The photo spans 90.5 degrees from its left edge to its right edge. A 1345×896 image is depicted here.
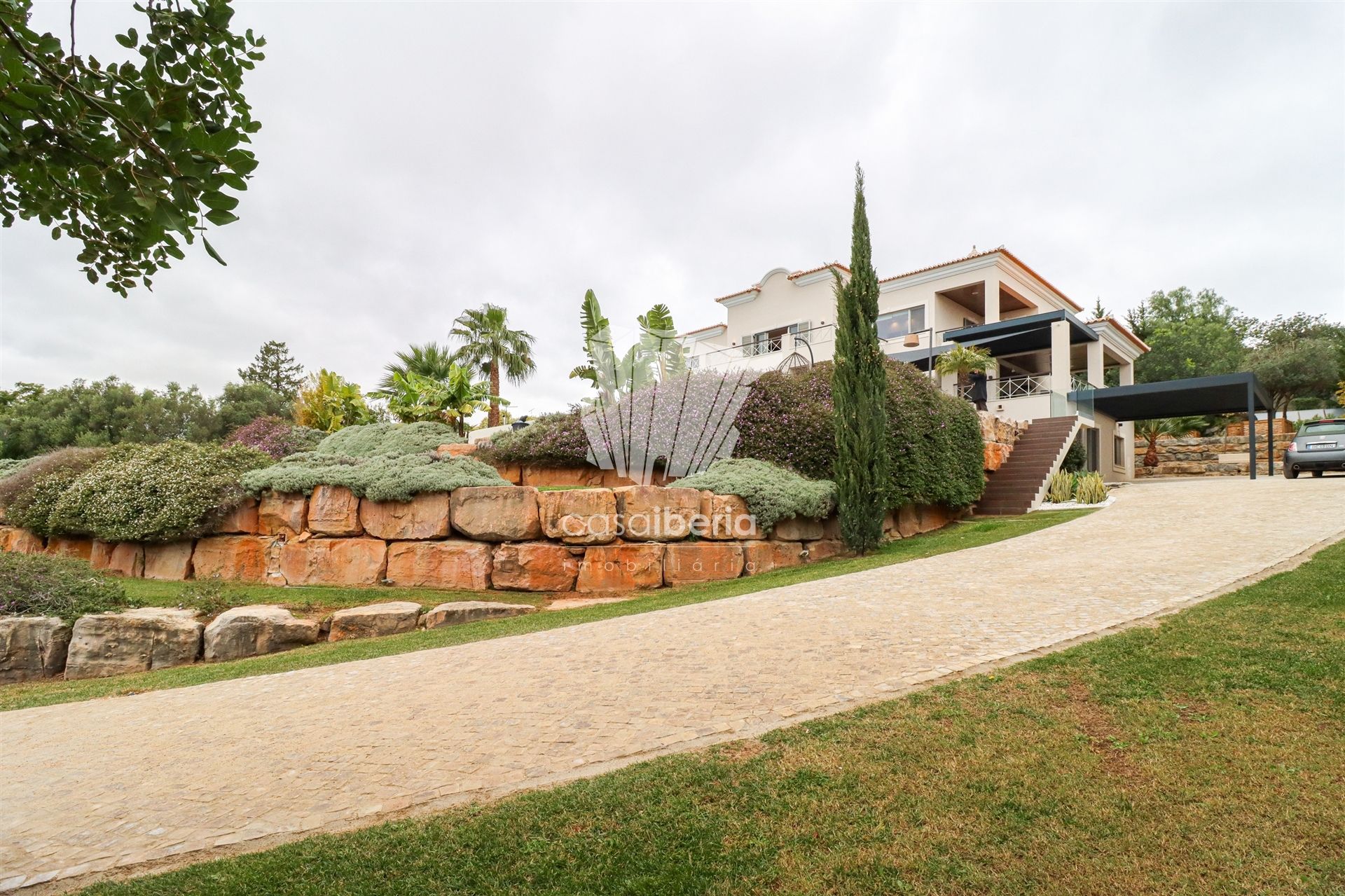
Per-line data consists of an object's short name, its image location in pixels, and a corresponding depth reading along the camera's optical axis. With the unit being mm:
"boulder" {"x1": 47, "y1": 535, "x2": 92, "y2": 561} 12438
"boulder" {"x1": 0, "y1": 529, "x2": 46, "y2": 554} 13070
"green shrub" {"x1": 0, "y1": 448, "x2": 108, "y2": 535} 12555
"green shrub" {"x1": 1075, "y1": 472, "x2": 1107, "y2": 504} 15164
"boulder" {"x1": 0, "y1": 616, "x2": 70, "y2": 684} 7051
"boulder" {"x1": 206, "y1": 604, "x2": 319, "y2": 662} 7488
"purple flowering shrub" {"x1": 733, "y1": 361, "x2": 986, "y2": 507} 12281
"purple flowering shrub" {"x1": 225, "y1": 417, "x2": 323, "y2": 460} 15891
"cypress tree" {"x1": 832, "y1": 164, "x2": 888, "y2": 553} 11125
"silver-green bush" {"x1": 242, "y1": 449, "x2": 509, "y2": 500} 10492
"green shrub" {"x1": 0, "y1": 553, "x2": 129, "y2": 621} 7750
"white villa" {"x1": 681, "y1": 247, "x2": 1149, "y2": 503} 20562
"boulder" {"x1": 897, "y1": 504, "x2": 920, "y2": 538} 13297
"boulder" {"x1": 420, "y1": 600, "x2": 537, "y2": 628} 8234
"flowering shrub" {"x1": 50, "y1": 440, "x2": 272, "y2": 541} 11086
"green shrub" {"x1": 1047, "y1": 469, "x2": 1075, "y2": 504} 15969
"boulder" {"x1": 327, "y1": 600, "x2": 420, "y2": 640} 8023
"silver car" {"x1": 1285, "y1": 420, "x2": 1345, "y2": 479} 16266
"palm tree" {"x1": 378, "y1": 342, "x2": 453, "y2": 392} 22047
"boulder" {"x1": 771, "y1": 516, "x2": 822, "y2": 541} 11125
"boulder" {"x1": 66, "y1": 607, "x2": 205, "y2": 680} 7152
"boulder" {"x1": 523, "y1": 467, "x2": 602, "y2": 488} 13680
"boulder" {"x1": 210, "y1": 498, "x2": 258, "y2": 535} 11414
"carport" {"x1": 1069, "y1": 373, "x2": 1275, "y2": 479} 18984
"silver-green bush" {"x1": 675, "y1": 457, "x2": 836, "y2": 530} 10617
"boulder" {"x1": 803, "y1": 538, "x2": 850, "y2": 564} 11352
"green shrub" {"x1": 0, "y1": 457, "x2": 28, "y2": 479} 15158
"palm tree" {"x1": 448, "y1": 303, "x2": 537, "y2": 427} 23859
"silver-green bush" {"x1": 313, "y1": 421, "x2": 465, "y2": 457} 13172
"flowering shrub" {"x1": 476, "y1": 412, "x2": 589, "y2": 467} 13547
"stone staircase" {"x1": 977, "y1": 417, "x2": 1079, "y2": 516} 16234
